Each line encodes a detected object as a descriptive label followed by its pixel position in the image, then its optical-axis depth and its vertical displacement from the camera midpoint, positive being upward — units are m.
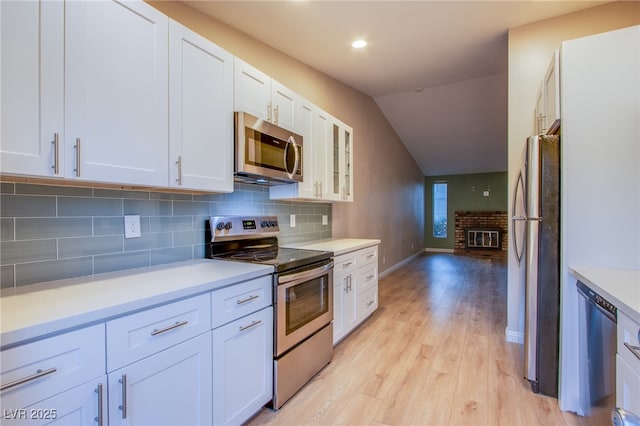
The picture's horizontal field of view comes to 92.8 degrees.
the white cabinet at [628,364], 1.10 -0.59
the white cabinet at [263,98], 2.04 +0.86
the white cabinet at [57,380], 0.85 -0.51
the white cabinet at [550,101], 1.93 +0.82
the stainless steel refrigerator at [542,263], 1.92 -0.33
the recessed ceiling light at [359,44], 3.07 +1.73
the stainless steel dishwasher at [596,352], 1.37 -0.71
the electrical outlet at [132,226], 1.67 -0.07
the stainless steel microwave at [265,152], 1.98 +0.43
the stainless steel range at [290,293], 1.86 -0.55
